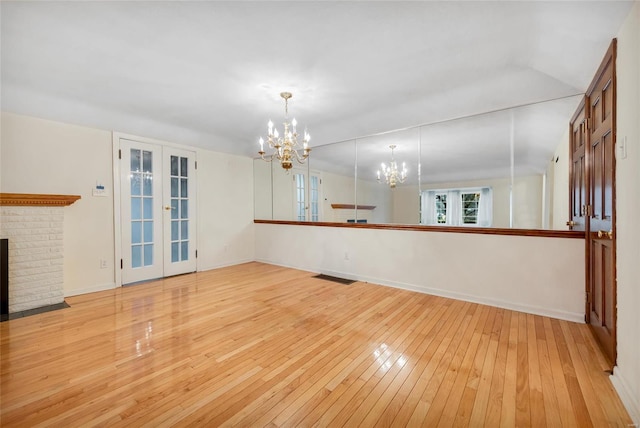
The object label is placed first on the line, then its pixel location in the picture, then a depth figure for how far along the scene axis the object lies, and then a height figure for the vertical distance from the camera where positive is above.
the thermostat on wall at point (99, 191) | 3.81 +0.31
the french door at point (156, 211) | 4.14 +0.02
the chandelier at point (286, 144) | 3.06 +0.79
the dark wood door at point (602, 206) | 1.90 +0.04
